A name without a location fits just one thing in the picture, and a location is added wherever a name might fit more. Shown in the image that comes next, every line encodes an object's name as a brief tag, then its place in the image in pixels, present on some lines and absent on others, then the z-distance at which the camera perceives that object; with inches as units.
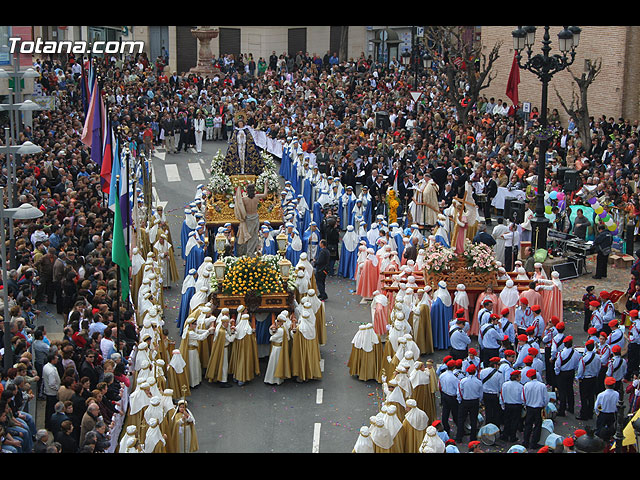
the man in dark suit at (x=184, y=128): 1512.1
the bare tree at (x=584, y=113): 1293.1
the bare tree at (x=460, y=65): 1507.1
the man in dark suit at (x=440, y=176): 1139.9
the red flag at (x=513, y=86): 1299.2
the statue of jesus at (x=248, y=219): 882.8
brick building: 1434.5
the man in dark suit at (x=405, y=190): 1126.4
